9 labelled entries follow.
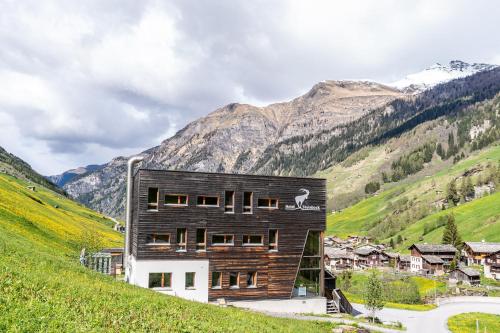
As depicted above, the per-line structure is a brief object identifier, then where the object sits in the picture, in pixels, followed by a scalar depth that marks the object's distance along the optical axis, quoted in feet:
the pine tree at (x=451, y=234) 522.88
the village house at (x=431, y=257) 464.24
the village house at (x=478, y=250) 442.91
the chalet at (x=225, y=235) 137.69
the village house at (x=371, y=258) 539.70
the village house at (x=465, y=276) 390.62
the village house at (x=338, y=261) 541.34
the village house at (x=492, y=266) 415.44
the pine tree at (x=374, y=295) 173.37
